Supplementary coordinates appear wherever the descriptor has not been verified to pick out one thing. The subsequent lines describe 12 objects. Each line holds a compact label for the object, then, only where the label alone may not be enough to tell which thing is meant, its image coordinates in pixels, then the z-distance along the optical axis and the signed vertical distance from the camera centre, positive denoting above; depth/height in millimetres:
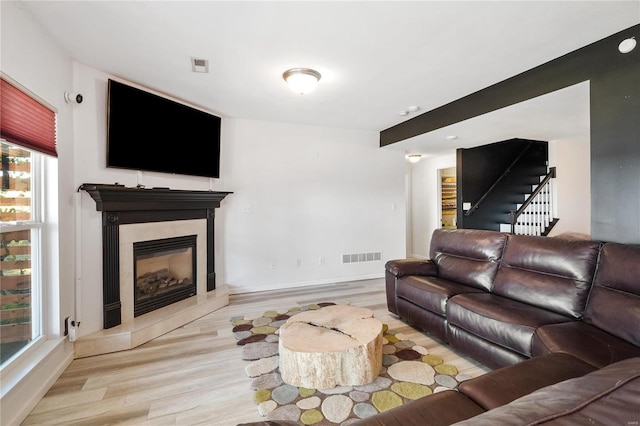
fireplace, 2635 -115
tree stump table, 1908 -974
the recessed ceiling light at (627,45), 2121 +1227
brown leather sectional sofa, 627 -695
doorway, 6978 +314
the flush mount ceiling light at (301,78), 2707 +1267
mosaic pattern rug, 1739 -1214
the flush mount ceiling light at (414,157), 5979 +1121
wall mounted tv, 2742 +858
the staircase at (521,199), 5426 +216
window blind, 1654 +597
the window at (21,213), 1764 +0
